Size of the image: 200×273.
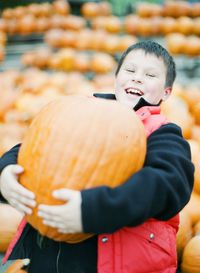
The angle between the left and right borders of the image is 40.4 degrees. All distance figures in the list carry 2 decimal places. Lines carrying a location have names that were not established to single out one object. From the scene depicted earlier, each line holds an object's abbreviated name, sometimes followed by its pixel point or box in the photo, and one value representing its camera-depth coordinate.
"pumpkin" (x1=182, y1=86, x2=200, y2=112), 3.23
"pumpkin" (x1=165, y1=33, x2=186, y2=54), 4.88
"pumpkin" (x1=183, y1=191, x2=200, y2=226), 1.87
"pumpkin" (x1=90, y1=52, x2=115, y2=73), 4.43
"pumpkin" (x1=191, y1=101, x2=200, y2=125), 2.96
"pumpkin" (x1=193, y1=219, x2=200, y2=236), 1.74
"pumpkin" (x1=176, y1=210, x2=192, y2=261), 1.62
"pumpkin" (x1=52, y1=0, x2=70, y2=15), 6.27
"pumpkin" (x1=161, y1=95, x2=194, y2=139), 2.43
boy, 0.85
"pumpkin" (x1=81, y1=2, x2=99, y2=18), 6.39
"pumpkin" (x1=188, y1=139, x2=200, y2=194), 1.90
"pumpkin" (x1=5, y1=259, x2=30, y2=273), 1.42
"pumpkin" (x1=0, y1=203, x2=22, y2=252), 1.66
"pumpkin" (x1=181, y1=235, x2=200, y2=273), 1.51
